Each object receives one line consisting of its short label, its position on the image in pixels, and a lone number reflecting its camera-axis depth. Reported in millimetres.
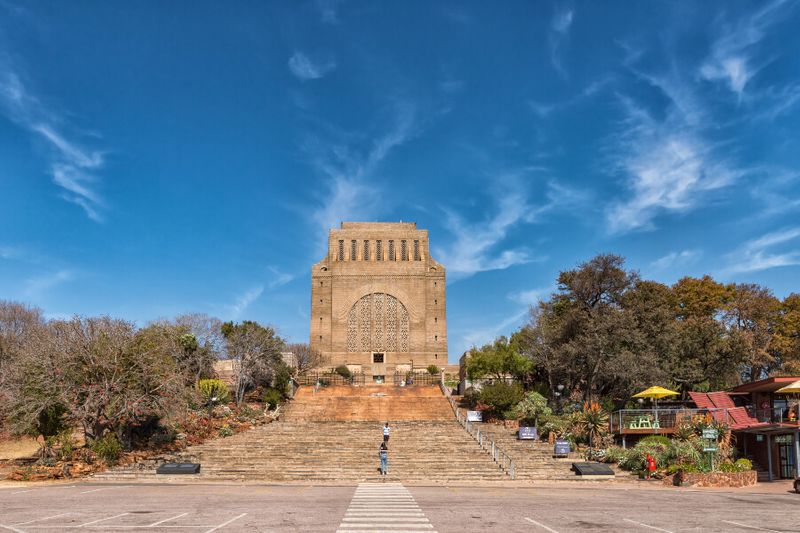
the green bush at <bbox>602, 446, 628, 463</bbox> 26125
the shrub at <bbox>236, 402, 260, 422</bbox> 36222
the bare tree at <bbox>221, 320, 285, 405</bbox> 45219
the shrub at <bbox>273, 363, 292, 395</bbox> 45781
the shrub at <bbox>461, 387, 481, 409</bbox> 40488
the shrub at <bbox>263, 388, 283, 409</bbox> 41781
